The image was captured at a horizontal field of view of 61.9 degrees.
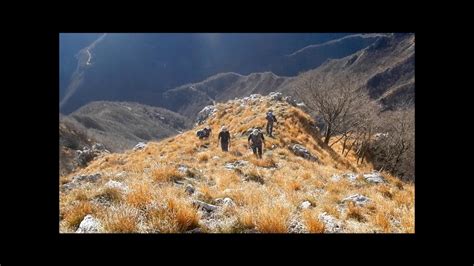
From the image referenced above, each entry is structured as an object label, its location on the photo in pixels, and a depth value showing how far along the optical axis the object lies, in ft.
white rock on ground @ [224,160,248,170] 44.75
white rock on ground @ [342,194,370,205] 25.39
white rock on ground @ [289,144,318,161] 64.55
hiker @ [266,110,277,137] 72.84
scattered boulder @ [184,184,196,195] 25.86
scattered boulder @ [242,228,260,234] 16.85
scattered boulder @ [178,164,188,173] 35.75
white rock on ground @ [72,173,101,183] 31.48
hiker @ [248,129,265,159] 52.95
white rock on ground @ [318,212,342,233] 18.98
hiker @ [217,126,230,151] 58.34
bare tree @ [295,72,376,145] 97.19
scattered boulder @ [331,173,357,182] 38.67
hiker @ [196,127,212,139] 83.15
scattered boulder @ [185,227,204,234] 16.62
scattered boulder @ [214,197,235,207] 21.69
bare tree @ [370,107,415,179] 89.97
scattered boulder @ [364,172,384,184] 38.81
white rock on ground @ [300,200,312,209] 23.26
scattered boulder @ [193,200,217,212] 20.33
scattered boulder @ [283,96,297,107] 118.32
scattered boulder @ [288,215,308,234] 17.79
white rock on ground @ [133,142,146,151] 92.92
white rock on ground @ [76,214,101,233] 16.25
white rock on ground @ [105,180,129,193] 23.40
